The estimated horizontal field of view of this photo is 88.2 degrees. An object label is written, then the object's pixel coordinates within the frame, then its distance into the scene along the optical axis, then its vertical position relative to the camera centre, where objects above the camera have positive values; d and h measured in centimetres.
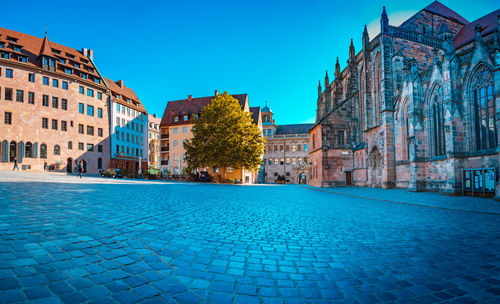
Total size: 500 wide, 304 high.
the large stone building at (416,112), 1540 +400
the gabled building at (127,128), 4641 +740
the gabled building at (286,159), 6222 +105
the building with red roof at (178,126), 5331 +819
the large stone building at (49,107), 3341 +869
